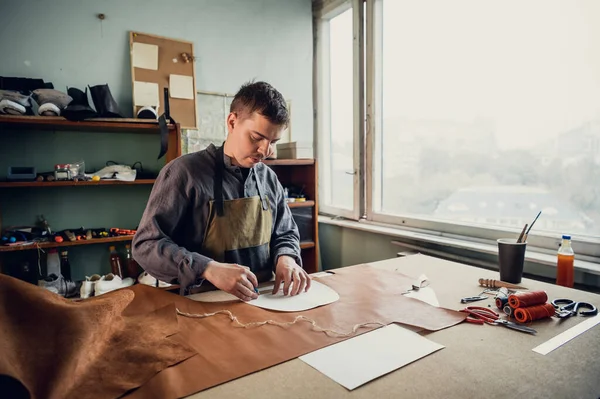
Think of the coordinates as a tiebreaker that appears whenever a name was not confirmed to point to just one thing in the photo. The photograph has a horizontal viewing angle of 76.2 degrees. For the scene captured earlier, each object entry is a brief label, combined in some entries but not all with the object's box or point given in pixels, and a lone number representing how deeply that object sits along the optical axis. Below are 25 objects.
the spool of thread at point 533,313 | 1.04
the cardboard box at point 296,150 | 2.94
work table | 0.72
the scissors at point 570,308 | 1.10
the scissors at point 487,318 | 1.00
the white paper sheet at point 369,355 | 0.78
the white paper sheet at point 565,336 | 0.90
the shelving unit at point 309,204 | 2.99
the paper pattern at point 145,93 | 2.69
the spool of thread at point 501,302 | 1.13
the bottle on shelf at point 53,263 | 2.35
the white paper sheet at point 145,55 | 2.70
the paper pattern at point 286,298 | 1.14
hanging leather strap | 2.41
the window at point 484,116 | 1.82
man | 1.28
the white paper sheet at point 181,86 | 2.82
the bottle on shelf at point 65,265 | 2.47
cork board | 2.70
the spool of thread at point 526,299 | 1.07
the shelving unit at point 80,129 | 2.13
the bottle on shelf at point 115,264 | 2.59
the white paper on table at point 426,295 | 1.21
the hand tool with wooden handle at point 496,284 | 1.37
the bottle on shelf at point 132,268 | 2.62
